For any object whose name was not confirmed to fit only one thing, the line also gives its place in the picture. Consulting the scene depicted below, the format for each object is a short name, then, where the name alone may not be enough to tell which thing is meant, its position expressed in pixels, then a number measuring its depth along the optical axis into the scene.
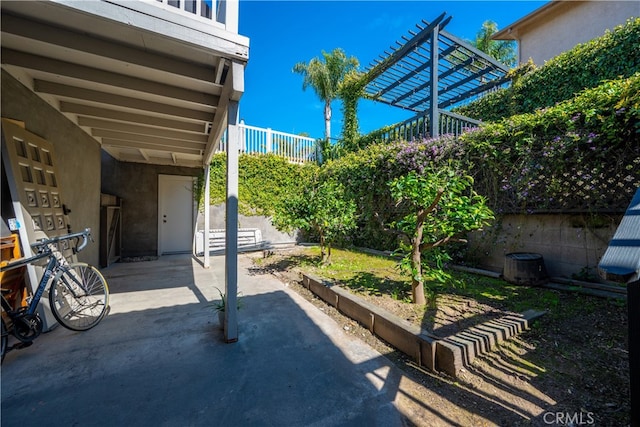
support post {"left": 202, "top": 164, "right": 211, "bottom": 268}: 5.20
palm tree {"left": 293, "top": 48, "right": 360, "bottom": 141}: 12.55
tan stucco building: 6.18
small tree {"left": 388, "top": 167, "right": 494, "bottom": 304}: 2.52
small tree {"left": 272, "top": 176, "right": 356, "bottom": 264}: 4.46
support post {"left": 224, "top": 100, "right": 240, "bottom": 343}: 2.30
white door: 6.65
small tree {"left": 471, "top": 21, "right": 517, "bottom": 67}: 11.34
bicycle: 2.05
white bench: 6.73
